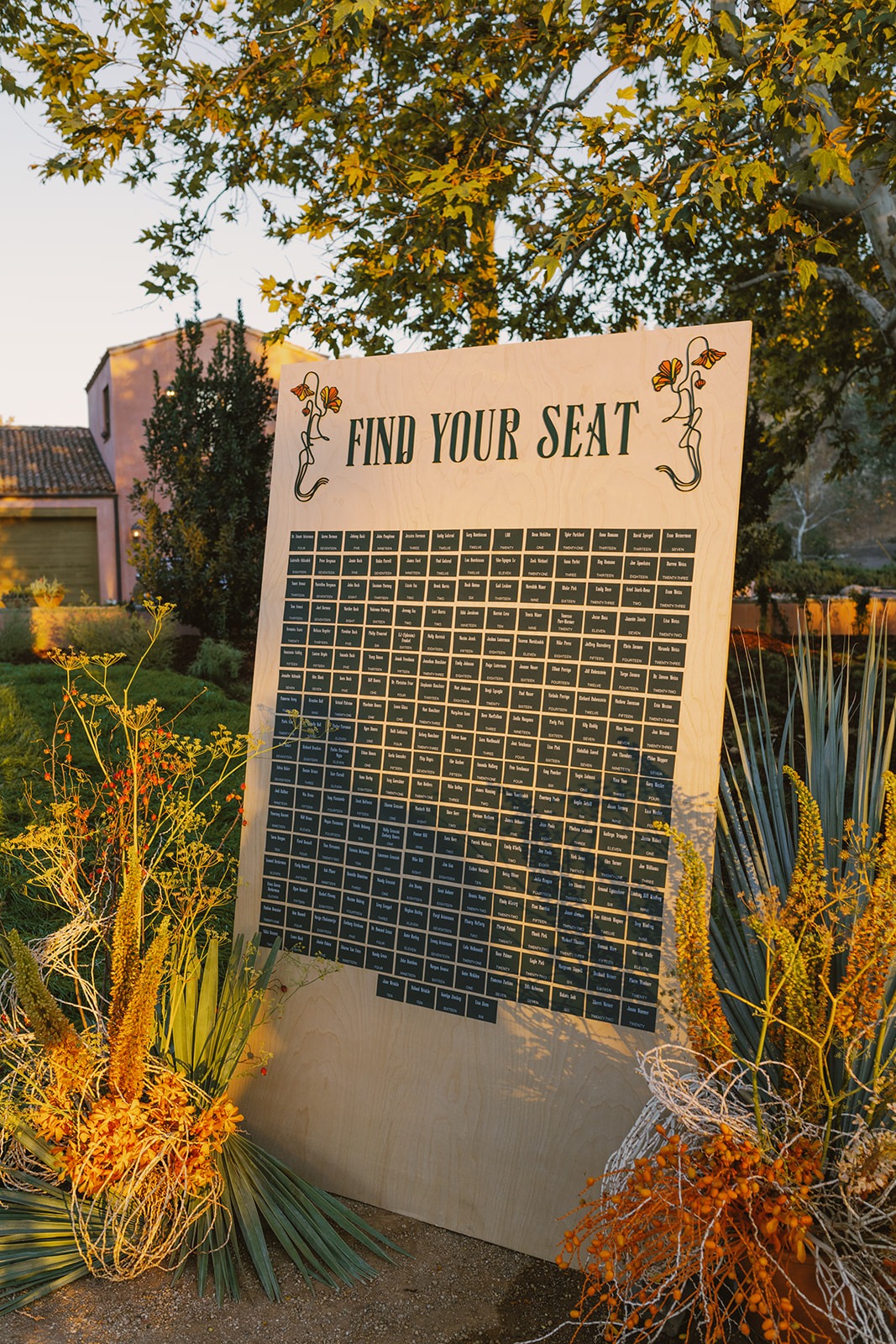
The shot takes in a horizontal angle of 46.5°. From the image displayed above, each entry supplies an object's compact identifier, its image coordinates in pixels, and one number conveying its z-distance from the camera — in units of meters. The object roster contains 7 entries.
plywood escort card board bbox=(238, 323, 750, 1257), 3.01
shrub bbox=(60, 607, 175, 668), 10.54
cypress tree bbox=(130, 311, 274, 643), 11.66
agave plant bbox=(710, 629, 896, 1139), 2.98
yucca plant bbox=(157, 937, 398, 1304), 2.91
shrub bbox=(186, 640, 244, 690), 10.33
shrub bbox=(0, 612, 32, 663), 10.59
